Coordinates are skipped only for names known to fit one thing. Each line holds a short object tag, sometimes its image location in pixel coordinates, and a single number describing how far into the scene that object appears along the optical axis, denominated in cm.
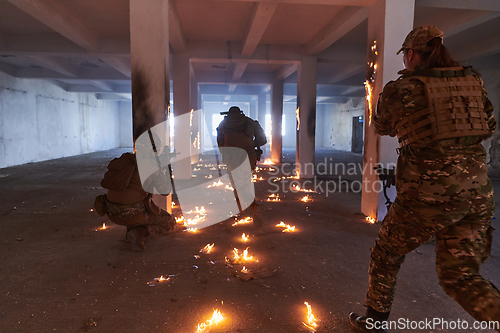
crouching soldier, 311
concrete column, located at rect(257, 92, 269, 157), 1759
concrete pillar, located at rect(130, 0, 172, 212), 437
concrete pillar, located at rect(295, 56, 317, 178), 902
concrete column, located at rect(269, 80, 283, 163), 1345
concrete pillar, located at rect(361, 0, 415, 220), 436
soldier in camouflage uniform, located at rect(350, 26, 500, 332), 161
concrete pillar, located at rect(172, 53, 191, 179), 850
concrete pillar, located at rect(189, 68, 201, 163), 1295
